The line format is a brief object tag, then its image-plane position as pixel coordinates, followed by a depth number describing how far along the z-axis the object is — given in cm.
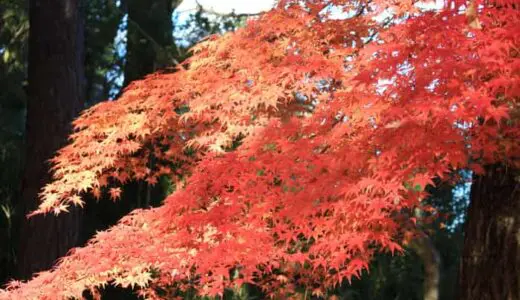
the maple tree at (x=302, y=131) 304
